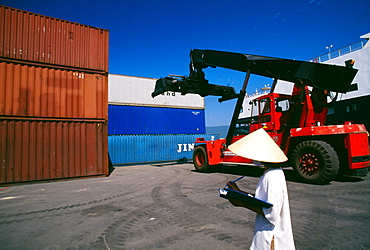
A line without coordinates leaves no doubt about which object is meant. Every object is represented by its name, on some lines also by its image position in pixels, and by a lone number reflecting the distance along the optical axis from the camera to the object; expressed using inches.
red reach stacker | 276.2
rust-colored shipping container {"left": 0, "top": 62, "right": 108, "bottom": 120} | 352.2
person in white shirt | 72.9
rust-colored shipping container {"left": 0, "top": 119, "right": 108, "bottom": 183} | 346.0
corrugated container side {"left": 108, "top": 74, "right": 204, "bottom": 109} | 739.4
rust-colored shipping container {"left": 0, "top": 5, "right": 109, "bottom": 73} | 357.4
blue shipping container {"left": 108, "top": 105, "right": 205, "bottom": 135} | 706.8
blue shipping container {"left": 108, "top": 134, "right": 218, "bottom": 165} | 674.2
